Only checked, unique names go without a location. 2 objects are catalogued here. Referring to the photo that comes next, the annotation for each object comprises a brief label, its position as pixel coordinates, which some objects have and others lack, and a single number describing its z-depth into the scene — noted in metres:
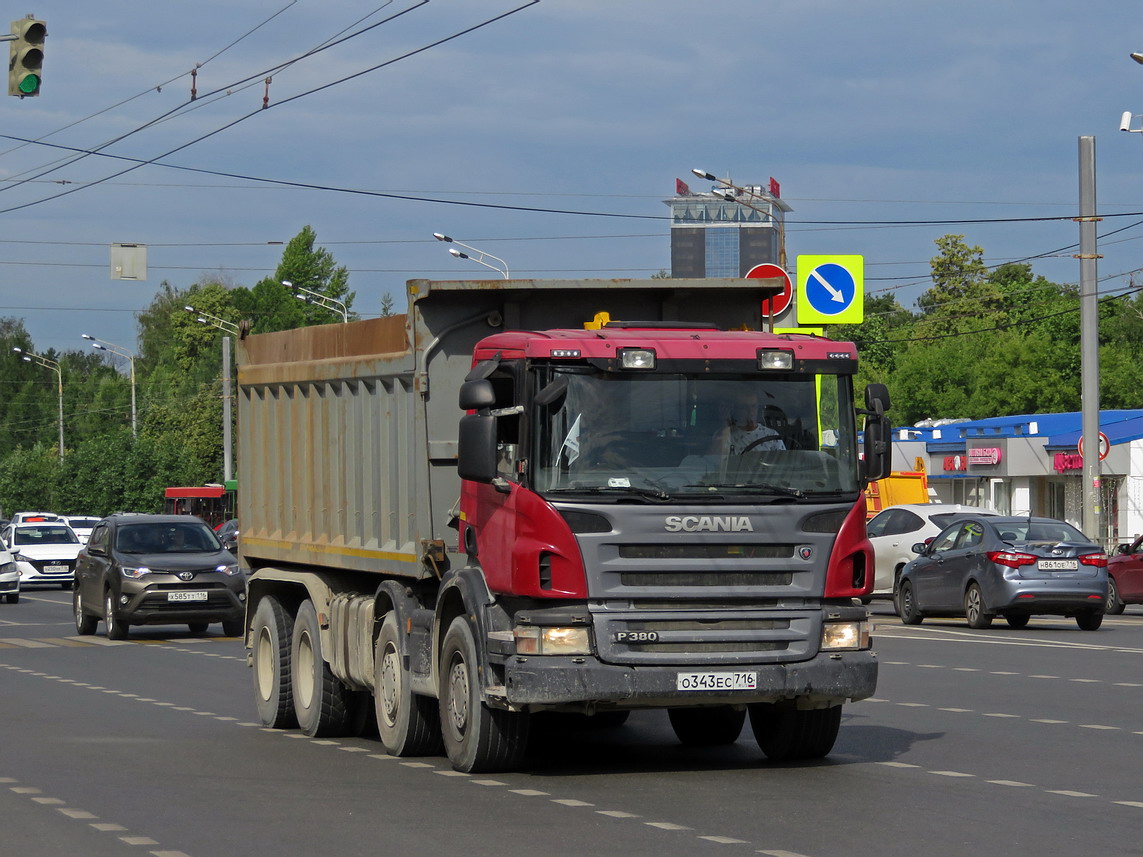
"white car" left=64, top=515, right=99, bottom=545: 61.06
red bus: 80.56
